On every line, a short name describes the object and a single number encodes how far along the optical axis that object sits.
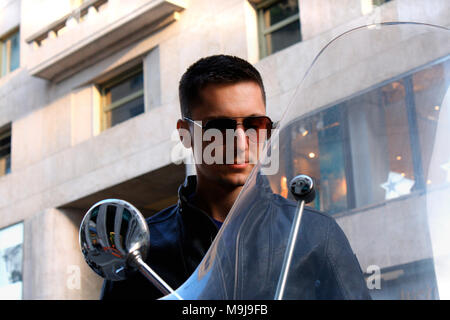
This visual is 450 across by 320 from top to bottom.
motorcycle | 1.42
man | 2.12
